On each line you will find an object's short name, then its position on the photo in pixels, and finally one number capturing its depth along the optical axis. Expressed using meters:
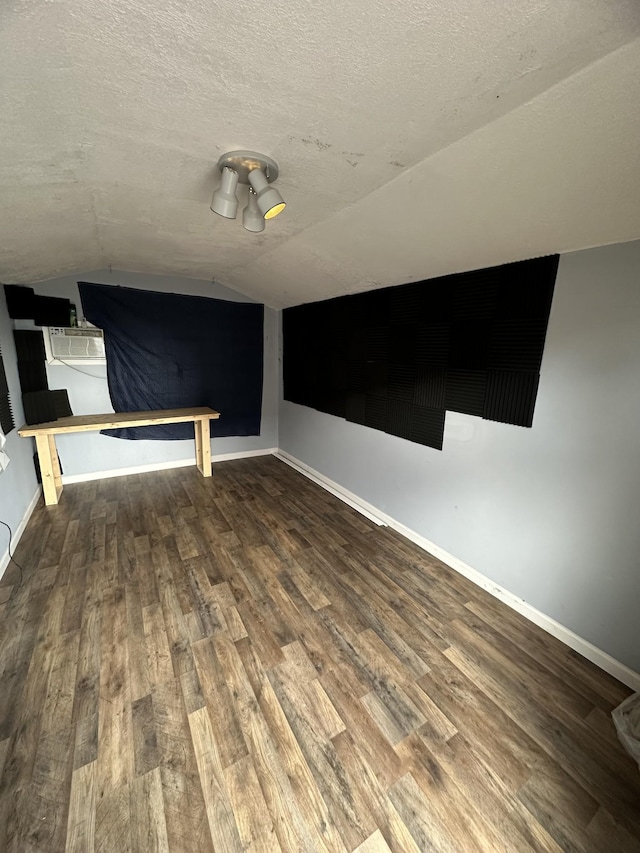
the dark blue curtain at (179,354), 3.60
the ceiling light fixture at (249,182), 1.33
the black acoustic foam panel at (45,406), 3.15
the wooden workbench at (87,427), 3.09
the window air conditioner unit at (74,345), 3.35
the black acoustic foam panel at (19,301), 2.99
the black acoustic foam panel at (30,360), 3.14
